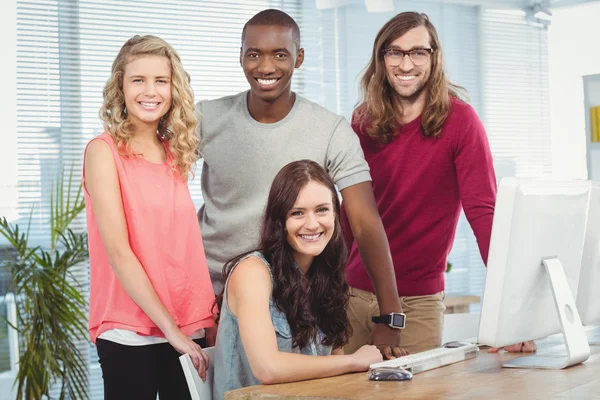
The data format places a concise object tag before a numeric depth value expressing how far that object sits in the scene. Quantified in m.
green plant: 3.83
